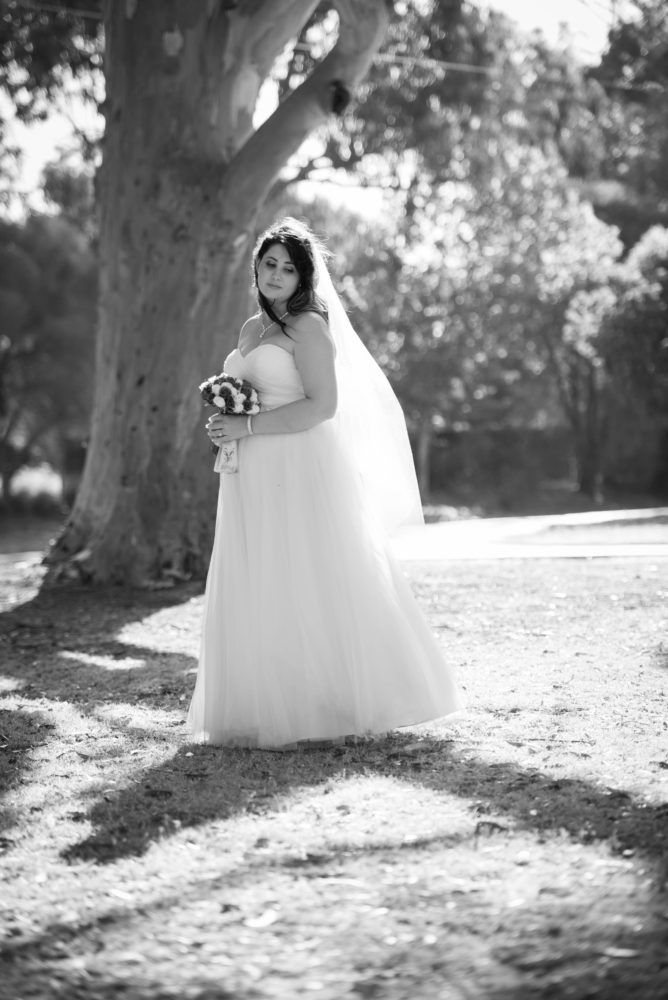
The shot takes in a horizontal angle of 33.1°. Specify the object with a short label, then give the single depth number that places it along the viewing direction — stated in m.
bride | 4.97
